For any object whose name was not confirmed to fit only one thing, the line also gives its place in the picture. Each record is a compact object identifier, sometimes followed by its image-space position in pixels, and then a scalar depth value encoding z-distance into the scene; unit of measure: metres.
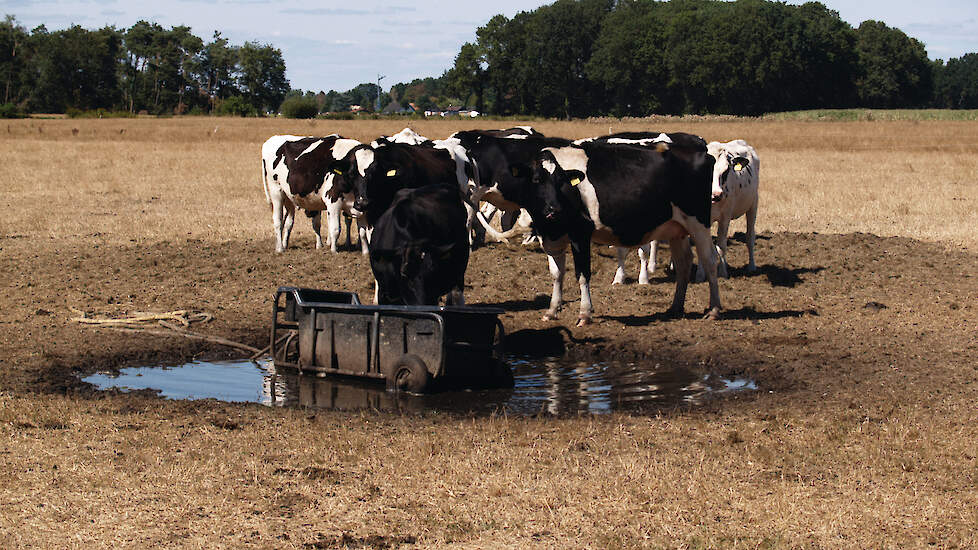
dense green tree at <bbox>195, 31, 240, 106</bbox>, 145.38
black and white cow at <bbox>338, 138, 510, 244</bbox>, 14.27
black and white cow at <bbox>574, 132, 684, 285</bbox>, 15.91
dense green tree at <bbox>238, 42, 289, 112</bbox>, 146.00
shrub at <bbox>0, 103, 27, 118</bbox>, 86.44
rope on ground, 12.55
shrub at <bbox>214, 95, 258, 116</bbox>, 98.62
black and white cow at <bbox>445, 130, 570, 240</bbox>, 13.55
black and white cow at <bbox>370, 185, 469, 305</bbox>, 11.37
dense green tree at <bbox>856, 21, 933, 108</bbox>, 139.12
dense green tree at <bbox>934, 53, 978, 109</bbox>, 198.12
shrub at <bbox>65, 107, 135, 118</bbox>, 90.23
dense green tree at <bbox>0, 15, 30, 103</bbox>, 124.19
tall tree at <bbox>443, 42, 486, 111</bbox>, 137.25
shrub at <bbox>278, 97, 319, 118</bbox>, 92.06
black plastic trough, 9.88
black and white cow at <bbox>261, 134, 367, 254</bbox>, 17.75
